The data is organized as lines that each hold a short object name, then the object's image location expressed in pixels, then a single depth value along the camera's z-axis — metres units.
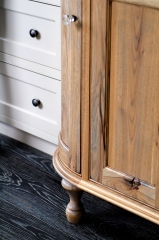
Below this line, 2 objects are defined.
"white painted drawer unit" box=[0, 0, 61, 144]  1.77
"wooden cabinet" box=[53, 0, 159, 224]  1.28
